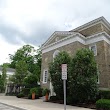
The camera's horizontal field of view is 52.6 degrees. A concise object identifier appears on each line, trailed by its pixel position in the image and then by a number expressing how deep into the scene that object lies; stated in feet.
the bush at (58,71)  37.10
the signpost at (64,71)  19.97
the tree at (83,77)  31.85
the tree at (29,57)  109.95
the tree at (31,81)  56.33
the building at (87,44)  42.69
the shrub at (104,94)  33.86
